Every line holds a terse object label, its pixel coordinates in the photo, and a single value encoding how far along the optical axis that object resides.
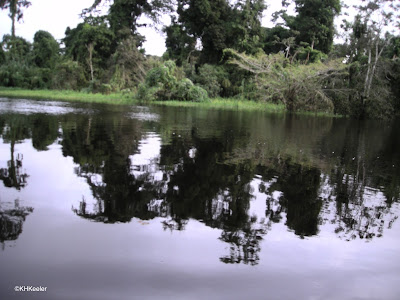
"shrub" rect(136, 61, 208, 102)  25.44
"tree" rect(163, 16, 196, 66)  35.50
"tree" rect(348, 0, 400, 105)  22.11
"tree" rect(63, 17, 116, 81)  31.95
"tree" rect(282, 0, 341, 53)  33.44
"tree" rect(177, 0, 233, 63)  32.38
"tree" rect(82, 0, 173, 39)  33.62
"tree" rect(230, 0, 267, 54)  32.44
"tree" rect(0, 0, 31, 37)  36.84
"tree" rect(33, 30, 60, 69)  40.31
